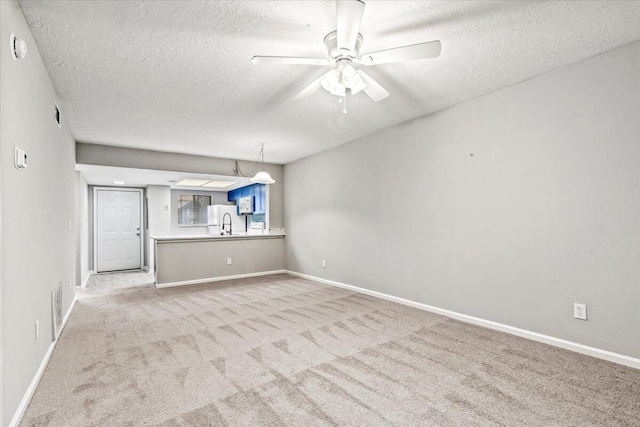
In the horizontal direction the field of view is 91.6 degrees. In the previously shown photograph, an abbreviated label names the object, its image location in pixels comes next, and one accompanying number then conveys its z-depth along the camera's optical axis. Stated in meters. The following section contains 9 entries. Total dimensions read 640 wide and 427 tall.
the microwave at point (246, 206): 7.27
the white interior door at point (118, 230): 7.13
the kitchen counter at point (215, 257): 5.36
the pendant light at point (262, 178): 4.88
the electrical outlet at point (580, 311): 2.52
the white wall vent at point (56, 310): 2.72
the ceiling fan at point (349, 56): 1.67
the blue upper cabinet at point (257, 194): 6.77
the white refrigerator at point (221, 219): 7.65
